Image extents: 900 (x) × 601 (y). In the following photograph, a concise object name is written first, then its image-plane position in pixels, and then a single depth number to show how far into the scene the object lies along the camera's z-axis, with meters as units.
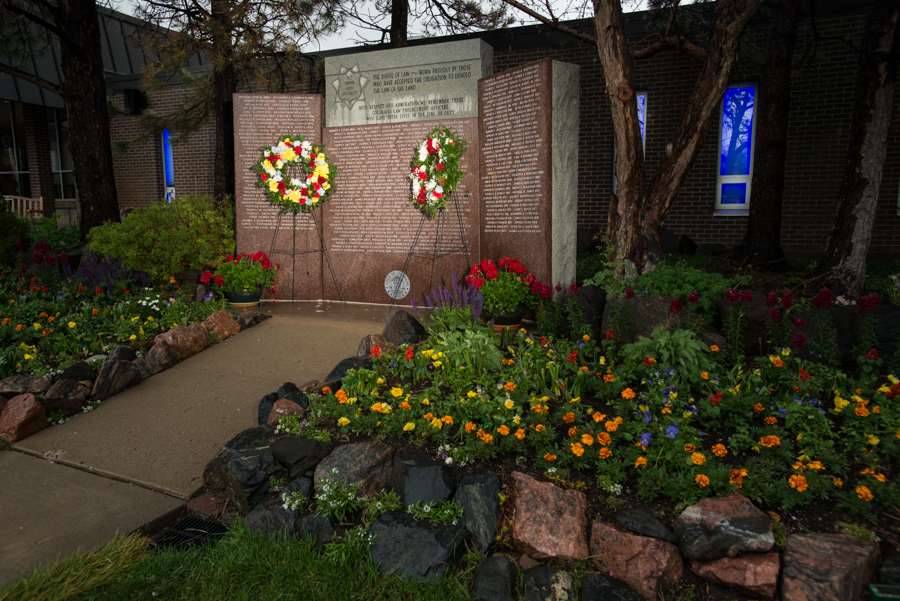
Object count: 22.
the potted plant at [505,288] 5.28
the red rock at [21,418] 3.79
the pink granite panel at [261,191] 6.97
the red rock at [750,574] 2.22
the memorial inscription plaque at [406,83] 6.31
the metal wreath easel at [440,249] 6.41
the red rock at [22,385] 4.16
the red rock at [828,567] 2.09
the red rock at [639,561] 2.32
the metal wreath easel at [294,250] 7.11
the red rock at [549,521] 2.47
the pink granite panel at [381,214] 6.46
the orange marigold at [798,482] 2.38
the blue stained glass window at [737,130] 10.56
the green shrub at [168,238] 6.59
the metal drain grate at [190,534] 2.84
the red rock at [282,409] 3.67
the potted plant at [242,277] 6.64
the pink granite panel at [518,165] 5.44
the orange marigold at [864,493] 2.30
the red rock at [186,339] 5.01
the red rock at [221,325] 5.47
